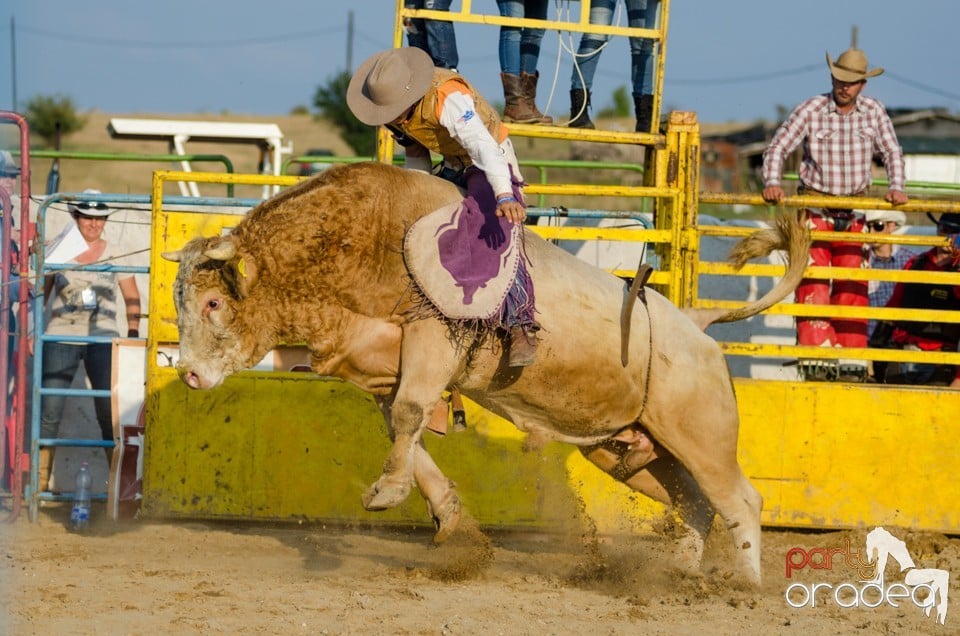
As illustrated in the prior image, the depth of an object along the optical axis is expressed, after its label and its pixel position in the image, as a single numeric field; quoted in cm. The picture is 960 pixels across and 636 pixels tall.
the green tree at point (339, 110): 7419
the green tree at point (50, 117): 8150
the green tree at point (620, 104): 12950
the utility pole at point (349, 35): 10994
